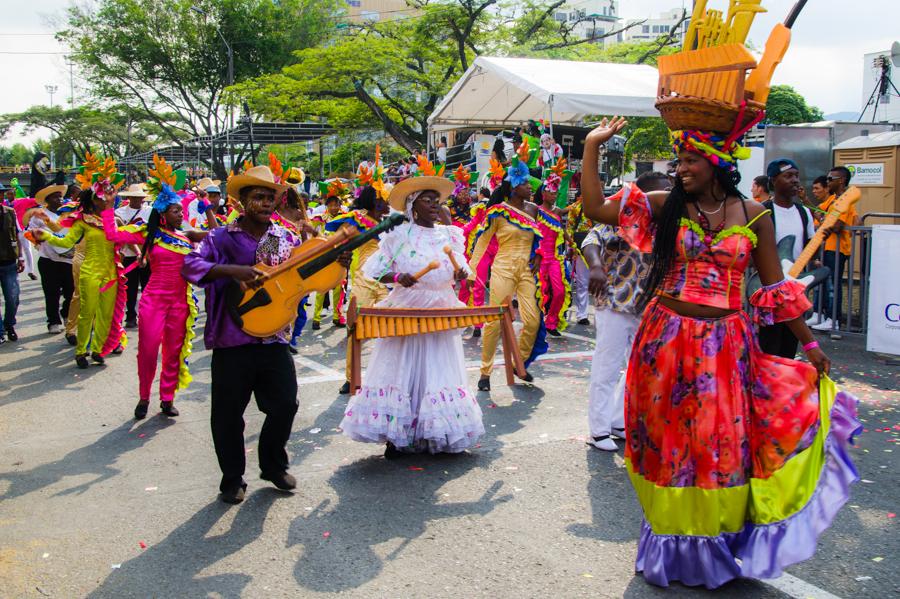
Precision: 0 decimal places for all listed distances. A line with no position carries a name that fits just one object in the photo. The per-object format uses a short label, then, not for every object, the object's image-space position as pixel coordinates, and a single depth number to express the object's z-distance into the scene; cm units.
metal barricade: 1003
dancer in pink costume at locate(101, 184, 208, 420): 732
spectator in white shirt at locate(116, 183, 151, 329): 1085
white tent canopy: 1441
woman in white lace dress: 578
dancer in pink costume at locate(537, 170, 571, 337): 874
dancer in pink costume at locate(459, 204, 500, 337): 895
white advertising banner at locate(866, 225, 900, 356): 919
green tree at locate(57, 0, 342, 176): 3669
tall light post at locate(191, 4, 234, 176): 3114
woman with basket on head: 371
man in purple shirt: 492
